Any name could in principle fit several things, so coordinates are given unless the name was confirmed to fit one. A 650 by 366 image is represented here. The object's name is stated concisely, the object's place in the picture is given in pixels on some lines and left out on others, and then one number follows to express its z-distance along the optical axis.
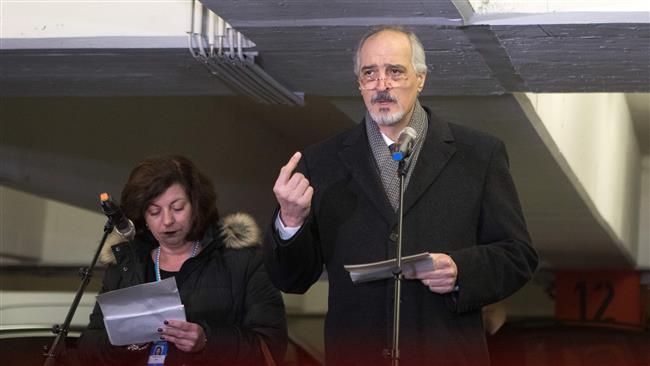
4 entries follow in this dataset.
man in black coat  6.11
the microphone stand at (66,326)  7.09
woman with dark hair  7.33
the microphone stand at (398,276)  5.56
